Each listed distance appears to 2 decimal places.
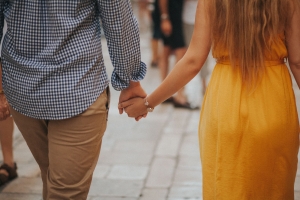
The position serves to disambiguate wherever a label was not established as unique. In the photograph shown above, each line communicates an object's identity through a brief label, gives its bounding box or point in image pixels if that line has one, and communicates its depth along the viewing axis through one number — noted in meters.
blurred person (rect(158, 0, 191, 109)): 6.85
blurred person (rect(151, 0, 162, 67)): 7.50
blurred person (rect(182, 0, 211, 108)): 6.87
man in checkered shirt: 2.46
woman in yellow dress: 2.53
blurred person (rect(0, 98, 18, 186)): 4.26
